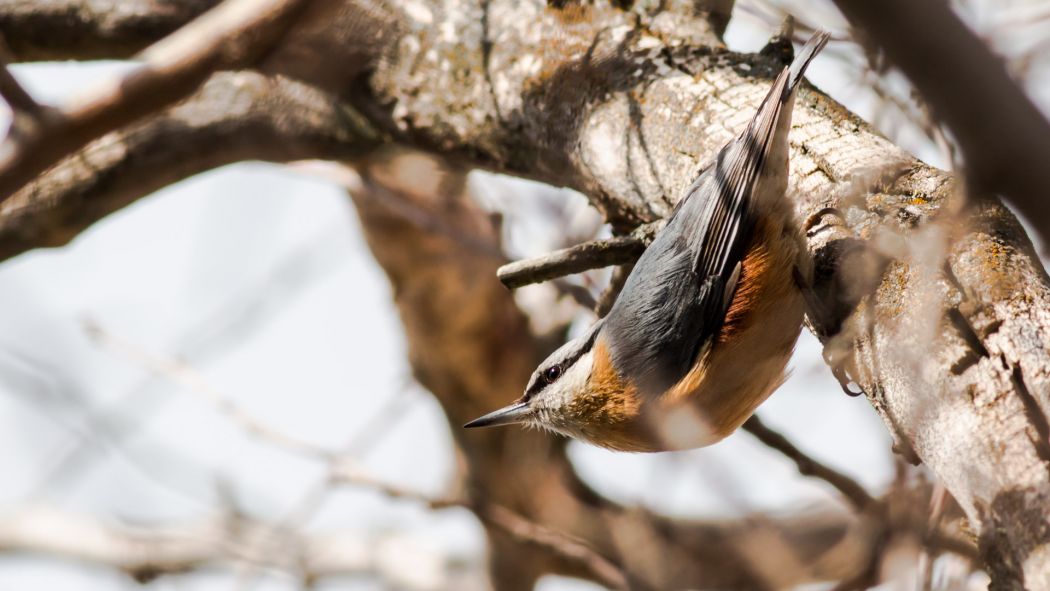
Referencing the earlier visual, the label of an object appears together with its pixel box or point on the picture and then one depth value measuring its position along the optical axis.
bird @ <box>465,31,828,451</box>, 4.30
